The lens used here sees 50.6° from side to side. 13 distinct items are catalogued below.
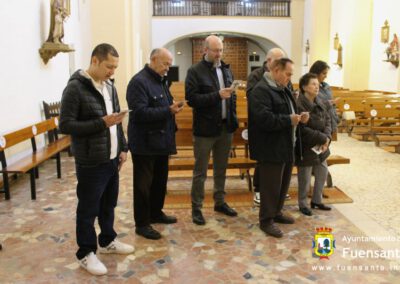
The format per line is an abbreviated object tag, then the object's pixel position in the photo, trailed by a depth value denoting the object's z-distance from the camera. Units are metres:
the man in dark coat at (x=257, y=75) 3.73
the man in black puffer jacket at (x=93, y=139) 2.73
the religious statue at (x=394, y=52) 11.88
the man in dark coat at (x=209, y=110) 3.68
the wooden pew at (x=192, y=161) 4.70
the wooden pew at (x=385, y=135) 8.07
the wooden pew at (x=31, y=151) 4.63
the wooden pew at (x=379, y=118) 8.13
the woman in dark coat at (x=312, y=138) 3.94
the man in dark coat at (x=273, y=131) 3.41
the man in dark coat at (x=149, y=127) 3.38
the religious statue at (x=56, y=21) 7.11
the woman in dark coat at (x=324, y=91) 4.31
